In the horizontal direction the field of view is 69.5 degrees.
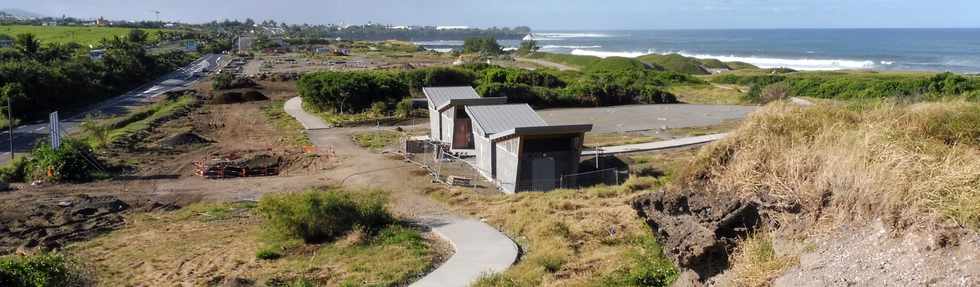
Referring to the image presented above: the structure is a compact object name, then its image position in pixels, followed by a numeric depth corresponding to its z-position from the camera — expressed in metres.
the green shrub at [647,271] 10.73
